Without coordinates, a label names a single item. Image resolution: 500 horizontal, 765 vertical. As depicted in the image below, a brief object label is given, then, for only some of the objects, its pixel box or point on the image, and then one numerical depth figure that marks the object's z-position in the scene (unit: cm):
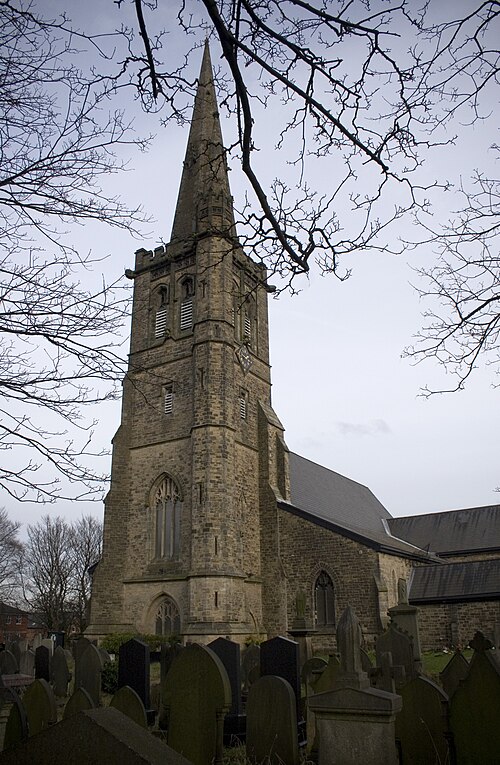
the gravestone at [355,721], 476
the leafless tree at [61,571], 4400
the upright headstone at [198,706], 561
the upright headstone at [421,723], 562
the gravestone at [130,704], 599
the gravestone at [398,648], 1030
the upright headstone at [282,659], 742
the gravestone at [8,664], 1144
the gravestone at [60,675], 1177
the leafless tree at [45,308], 511
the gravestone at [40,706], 662
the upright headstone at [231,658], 790
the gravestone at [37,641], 1960
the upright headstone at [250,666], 1050
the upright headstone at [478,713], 498
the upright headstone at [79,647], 1191
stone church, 1936
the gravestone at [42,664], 1217
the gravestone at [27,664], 1381
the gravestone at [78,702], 611
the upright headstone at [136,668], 805
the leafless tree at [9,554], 5216
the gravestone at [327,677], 743
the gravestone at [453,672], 761
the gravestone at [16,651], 1395
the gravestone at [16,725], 543
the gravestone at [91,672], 880
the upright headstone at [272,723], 574
